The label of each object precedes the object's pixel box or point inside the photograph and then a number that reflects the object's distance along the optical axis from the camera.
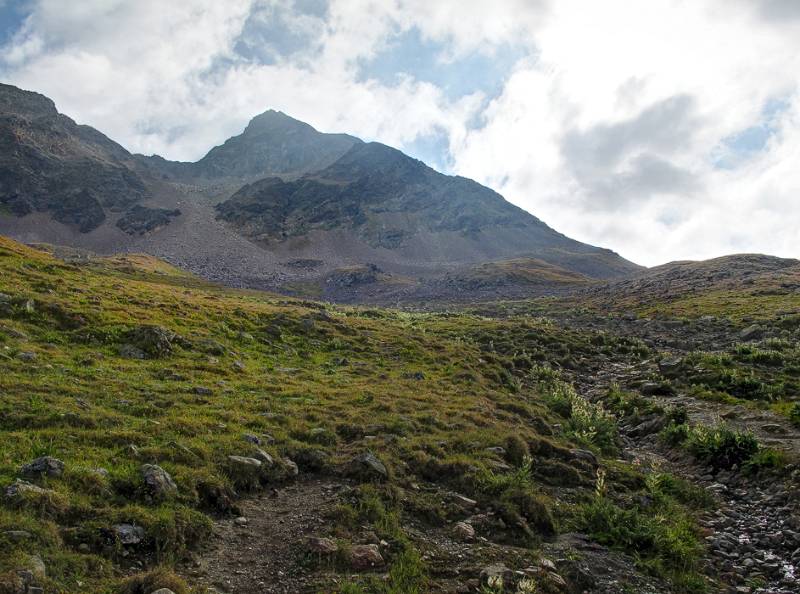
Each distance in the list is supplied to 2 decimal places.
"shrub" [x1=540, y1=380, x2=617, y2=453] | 19.69
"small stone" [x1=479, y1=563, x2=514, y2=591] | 9.12
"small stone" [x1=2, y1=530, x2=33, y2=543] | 7.93
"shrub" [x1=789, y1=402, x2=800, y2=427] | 18.80
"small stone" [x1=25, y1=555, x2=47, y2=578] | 7.36
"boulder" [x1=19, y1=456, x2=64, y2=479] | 9.89
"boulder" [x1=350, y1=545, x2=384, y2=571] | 9.68
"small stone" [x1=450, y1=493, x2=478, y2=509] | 12.52
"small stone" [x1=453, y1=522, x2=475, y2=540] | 11.22
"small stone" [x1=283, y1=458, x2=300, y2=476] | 13.24
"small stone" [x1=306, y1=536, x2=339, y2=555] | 9.83
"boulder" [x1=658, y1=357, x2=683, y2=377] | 30.27
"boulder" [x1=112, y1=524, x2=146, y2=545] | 8.89
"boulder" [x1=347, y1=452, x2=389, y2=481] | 13.16
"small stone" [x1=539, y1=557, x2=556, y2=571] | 10.22
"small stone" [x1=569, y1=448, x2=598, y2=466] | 16.68
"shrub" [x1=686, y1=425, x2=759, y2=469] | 16.20
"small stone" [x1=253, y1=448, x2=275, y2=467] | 13.07
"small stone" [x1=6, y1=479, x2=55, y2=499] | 8.96
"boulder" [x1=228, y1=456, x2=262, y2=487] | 12.19
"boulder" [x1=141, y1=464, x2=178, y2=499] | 10.32
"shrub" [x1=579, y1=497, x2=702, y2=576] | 10.86
